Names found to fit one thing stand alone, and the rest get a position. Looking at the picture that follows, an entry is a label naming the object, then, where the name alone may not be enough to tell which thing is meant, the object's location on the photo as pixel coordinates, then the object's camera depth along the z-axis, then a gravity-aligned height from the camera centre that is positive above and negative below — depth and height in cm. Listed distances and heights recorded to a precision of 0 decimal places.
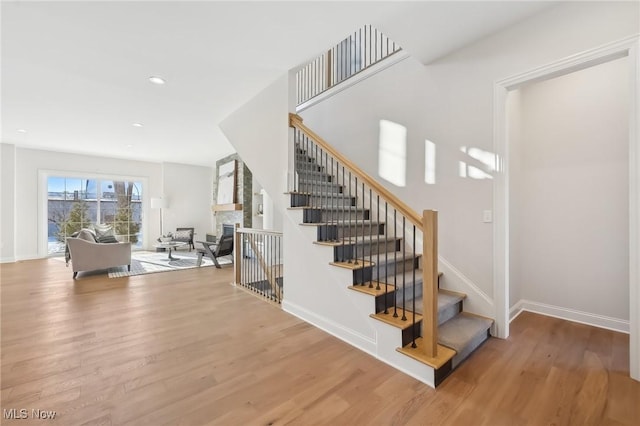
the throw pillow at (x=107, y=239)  617 -56
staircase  210 -63
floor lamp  822 +34
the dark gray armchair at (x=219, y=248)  566 -70
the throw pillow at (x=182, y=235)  848 -66
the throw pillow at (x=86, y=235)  556 -42
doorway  185 +35
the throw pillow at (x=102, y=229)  703 -39
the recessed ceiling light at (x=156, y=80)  330 +164
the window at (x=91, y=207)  723 +21
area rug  534 -111
